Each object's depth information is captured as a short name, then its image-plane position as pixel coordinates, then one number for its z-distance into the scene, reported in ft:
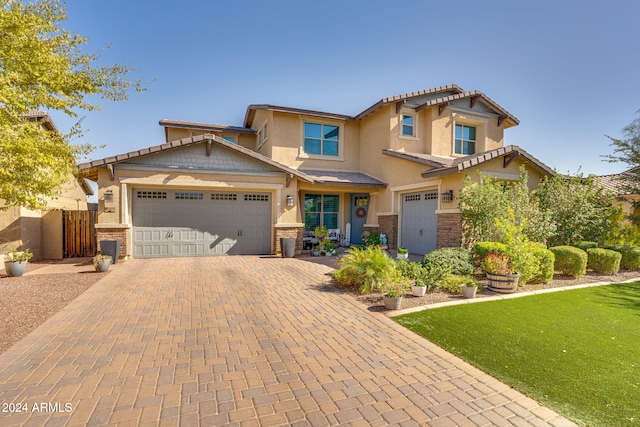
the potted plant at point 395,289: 19.74
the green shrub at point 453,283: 23.45
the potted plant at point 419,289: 22.50
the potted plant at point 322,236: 43.70
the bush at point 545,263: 26.58
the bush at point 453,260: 26.22
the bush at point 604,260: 30.96
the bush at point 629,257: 33.30
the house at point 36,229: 35.83
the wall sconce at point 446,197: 36.81
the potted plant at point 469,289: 22.29
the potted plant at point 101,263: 30.45
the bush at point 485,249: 26.94
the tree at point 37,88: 19.70
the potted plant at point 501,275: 23.95
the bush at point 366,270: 23.32
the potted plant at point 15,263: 28.94
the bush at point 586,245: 33.50
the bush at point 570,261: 28.84
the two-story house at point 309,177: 37.16
